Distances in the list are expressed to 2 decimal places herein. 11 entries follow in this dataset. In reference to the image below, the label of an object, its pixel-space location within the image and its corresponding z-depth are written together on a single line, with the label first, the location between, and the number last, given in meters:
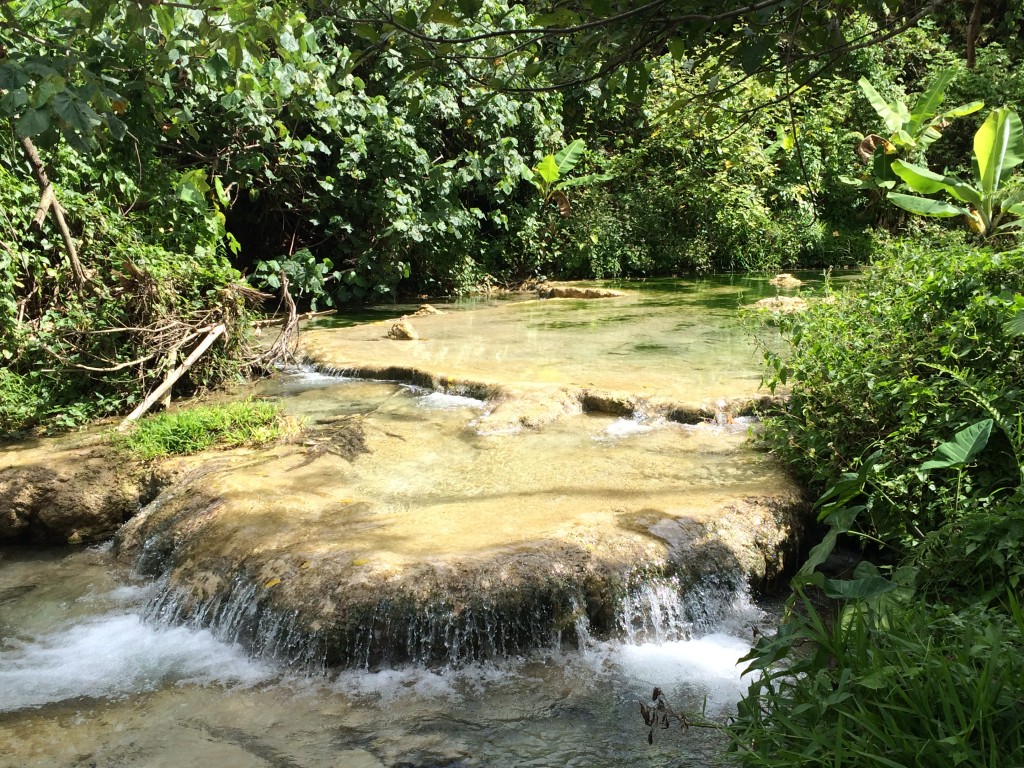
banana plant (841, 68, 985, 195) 10.46
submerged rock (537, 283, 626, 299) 14.73
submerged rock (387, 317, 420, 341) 10.77
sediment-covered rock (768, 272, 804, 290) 15.06
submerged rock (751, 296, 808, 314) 10.88
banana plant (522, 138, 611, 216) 16.48
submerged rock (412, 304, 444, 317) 13.23
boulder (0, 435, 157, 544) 6.16
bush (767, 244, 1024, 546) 4.41
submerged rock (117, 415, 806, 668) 4.39
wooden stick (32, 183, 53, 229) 7.33
